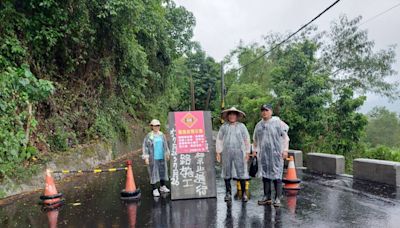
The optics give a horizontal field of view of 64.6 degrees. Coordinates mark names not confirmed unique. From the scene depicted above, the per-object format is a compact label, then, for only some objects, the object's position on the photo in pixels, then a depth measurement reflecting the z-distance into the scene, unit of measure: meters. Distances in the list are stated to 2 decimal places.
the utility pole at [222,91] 23.20
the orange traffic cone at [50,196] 6.22
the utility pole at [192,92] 37.91
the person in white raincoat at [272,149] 5.74
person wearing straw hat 6.12
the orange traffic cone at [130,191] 6.65
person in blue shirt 6.80
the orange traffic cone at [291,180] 7.03
